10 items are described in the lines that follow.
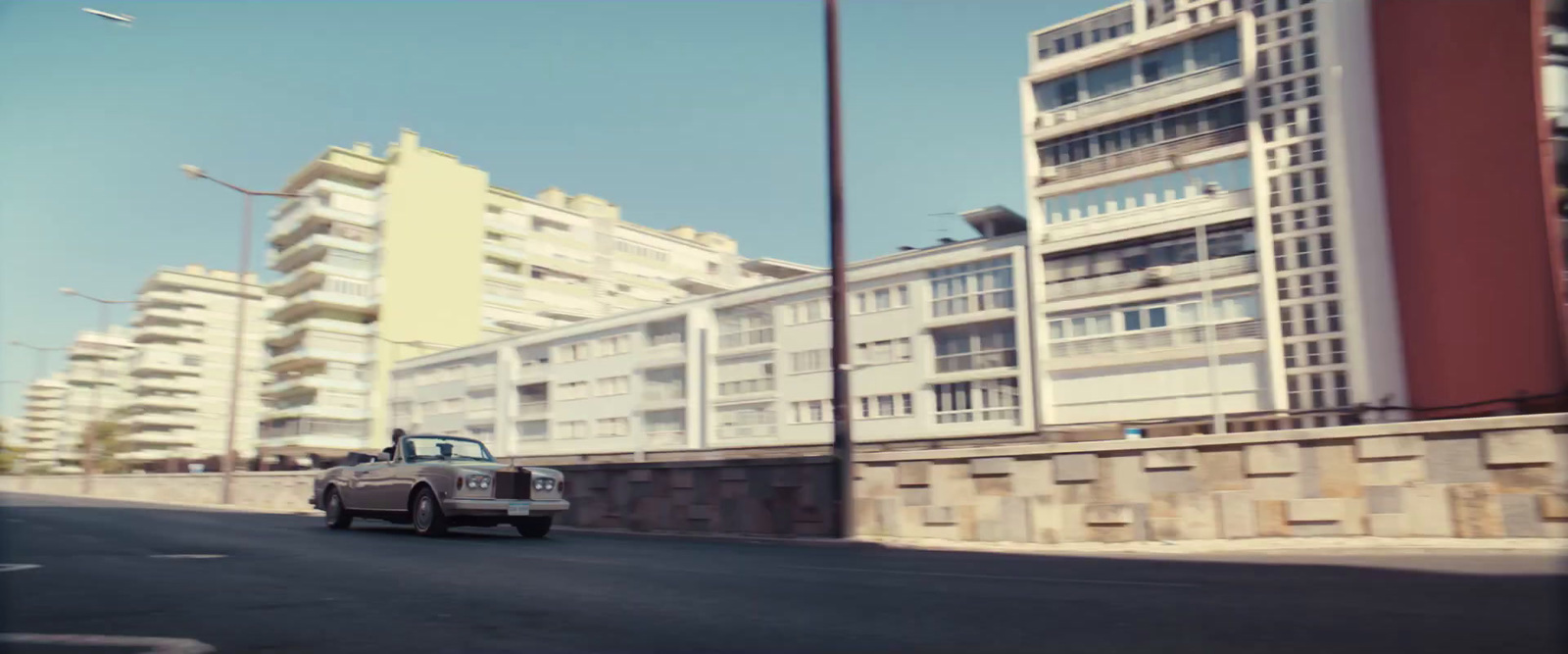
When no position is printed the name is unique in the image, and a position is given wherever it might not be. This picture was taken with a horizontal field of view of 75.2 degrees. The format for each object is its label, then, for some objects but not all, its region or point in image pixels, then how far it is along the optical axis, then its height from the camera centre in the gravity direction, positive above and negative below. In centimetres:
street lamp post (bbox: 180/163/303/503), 3319 +471
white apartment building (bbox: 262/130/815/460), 7100 +1426
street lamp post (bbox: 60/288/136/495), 5000 +150
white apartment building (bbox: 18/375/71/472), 14400 +893
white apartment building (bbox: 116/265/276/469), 10419 +1187
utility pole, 1361 +194
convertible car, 1329 -18
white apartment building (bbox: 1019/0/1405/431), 4322 +1114
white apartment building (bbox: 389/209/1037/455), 4803 +596
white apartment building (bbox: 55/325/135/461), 11900 +1233
